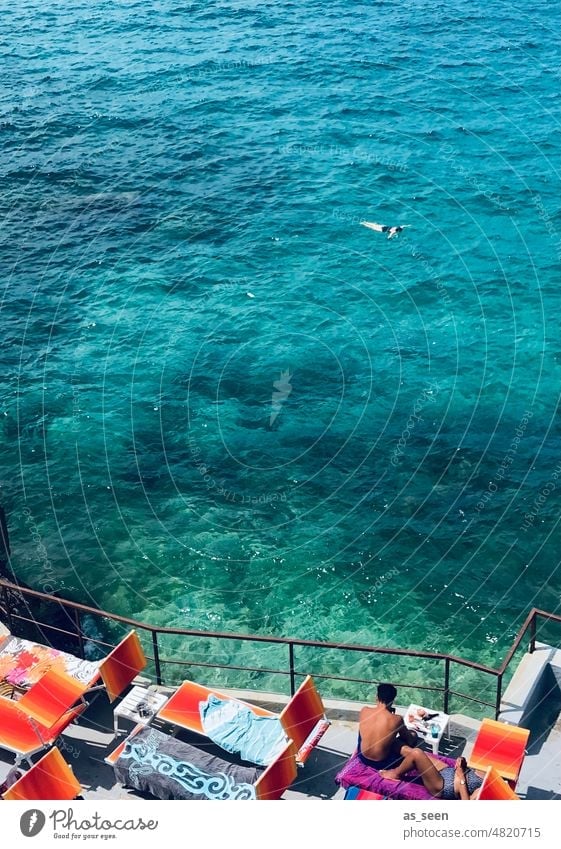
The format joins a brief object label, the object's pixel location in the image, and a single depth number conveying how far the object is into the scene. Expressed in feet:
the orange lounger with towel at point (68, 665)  58.34
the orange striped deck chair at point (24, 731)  54.70
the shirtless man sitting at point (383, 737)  50.14
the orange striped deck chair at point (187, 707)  55.36
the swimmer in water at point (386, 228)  147.02
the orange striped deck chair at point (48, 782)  49.67
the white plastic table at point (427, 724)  54.03
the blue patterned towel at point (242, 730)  52.80
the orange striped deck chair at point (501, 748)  50.72
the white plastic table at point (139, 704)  55.83
